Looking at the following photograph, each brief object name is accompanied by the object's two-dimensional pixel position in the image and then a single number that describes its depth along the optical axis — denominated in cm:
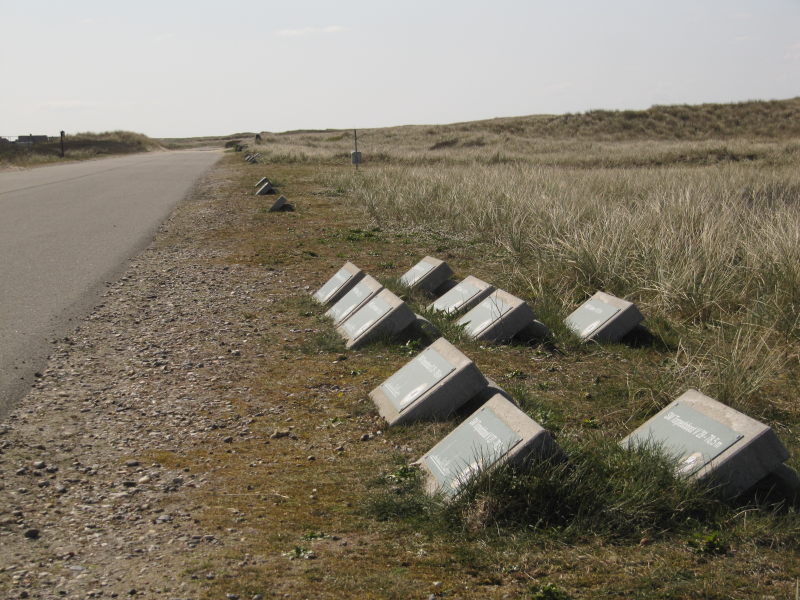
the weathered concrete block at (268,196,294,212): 1608
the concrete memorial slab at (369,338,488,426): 480
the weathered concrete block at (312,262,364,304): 809
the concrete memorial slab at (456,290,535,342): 654
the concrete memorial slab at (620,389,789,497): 371
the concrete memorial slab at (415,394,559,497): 372
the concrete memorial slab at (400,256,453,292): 854
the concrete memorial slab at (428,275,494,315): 735
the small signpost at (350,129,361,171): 2482
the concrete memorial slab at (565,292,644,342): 648
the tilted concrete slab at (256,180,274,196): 1961
